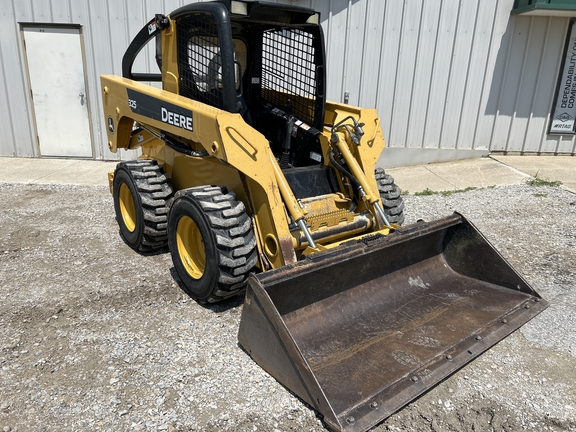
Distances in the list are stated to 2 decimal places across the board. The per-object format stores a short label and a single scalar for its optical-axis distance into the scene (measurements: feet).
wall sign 26.84
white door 26.03
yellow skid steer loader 9.23
